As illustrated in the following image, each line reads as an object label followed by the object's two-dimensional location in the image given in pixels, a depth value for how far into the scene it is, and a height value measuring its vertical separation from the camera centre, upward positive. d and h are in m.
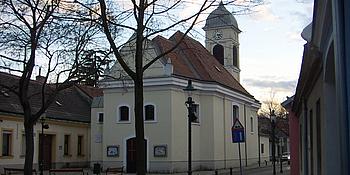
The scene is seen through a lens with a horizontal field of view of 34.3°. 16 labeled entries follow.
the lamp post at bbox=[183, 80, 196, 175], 25.89 +1.62
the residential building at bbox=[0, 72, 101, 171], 41.25 +1.06
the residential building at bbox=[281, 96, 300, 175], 27.99 +0.10
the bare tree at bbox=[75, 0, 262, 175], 17.70 +3.24
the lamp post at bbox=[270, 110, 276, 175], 39.69 +1.48
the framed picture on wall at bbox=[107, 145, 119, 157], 45.97 -0.67
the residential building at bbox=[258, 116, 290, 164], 70.16 +1.02
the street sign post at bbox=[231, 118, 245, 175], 19.75 +0.29
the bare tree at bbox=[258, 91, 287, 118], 98.98 +6.07
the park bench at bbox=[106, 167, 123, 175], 35.19 -1.74
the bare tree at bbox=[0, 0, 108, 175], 25.22 +4.18
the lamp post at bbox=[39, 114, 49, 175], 42.44 -0.08
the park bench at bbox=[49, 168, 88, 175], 34.51 -1.70
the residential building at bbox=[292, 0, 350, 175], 2.59 +0.52
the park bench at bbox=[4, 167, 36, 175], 35.86 -1.77
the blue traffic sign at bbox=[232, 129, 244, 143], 19.75 +0.25
